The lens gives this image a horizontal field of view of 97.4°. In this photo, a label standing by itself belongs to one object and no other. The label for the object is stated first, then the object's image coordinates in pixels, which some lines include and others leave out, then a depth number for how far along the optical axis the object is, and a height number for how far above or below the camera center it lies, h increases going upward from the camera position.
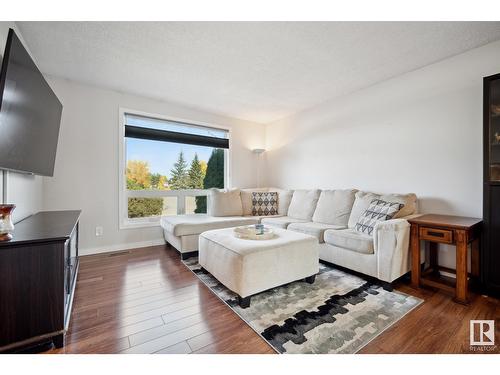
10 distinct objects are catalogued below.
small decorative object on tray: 2.10 -0.46
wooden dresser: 1.18 -0.58
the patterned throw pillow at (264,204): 3.88 -0.31
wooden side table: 1.79 -0.45
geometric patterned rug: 1.35 -0.95
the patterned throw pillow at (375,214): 2.28 -0.29
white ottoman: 1.75 -0.64
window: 3.44 +0.37
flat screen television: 1.30 +0.52
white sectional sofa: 2.05 -0.49
